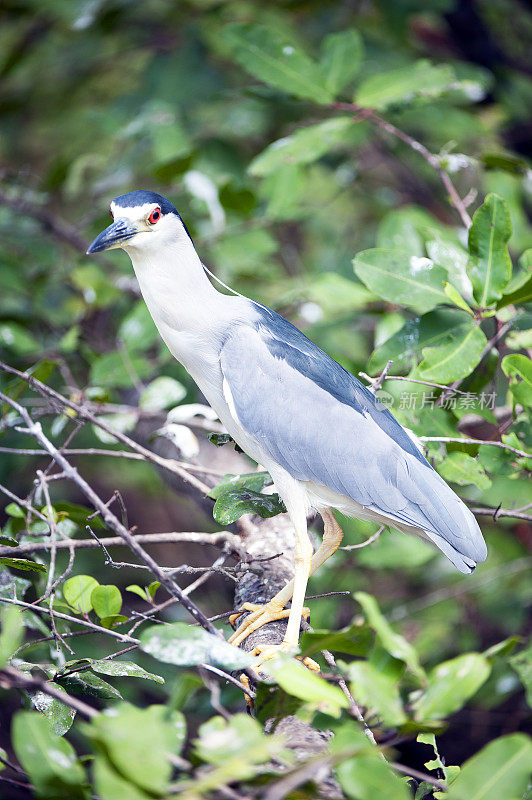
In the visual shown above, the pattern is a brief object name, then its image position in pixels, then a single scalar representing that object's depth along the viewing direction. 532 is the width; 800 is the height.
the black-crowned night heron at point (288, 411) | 11.51
